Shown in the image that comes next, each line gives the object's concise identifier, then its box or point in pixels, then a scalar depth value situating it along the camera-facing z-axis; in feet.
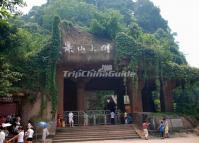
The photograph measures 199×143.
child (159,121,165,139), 60.96
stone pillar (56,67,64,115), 69.26
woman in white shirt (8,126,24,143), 43.11
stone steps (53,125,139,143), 58.23
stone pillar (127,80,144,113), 72.74
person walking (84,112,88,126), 68.07
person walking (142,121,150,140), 58.25
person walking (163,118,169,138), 60.34
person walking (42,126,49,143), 55.42
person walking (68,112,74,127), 66.69
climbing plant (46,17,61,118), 67.72
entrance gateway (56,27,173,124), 70.90
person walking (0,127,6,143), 38.83
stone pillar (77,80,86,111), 77.80
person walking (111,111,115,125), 71.83
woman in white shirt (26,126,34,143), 45.57
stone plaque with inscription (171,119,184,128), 66.64
